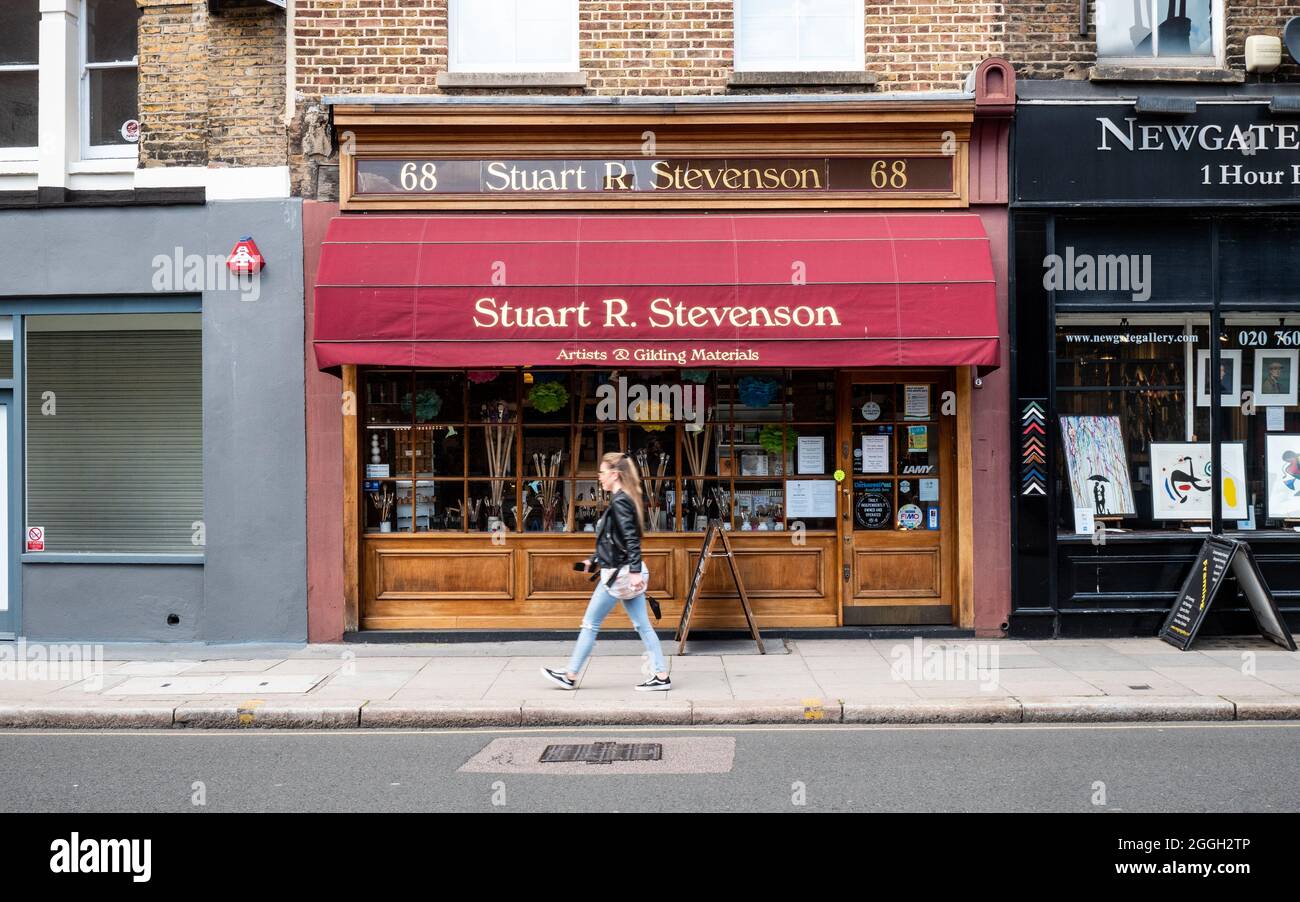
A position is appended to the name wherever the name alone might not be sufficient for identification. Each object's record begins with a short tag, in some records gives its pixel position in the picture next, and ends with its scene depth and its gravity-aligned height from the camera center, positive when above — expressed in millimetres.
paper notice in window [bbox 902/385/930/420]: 10750 +529
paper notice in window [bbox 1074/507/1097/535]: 10719 -650
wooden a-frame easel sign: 9969 -1222
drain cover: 6863 -1951
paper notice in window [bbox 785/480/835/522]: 10742 -413
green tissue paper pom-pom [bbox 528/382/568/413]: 10766 +662
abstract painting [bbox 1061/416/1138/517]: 10773 -81
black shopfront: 10492 +1102
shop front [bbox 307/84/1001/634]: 9820 +1006
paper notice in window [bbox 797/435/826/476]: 10781 +36
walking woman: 8344 -852
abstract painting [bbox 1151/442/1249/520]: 10812 -250
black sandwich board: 9969 -1313
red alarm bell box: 10469 +2008
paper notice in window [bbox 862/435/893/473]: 10727 +42
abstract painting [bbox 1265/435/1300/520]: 10906 -195
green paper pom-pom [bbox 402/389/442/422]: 10805 +599
